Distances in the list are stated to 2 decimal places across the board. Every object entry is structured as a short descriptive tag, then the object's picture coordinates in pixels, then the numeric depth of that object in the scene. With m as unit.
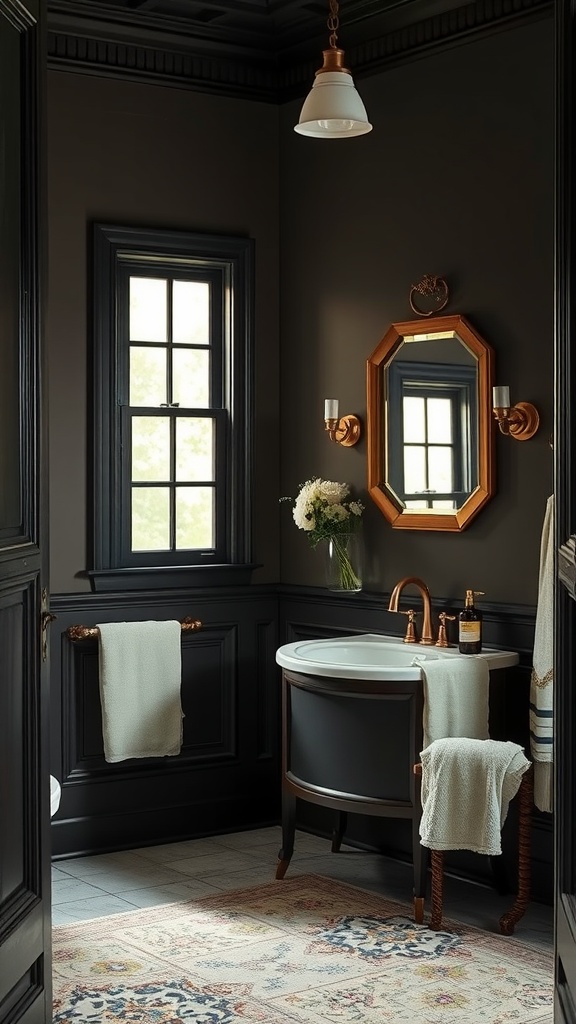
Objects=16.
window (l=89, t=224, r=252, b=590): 4.97
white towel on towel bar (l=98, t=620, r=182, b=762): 4.86
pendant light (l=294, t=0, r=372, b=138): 3.84
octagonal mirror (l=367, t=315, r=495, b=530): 4.39
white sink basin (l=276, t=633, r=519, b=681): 4.10
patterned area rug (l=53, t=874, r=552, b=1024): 3.35
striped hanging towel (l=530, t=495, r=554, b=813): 3.95
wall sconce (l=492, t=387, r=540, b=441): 4.20
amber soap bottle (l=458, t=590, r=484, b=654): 4.25
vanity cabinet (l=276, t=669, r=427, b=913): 4.08
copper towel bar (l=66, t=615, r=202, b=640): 4.85
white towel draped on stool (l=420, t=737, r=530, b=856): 3.89
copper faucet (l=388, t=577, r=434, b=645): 4.48
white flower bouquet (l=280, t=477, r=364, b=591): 4.87
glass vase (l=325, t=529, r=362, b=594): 4.90
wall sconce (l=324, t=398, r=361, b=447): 4.95
